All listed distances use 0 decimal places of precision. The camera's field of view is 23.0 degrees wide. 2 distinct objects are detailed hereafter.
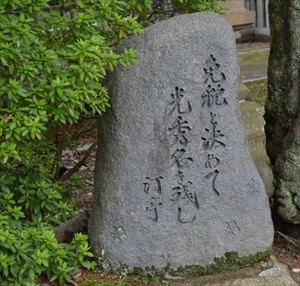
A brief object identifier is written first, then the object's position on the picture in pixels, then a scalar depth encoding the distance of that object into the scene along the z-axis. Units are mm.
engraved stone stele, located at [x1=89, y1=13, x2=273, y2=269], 4406
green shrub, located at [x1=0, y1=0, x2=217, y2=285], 3963
